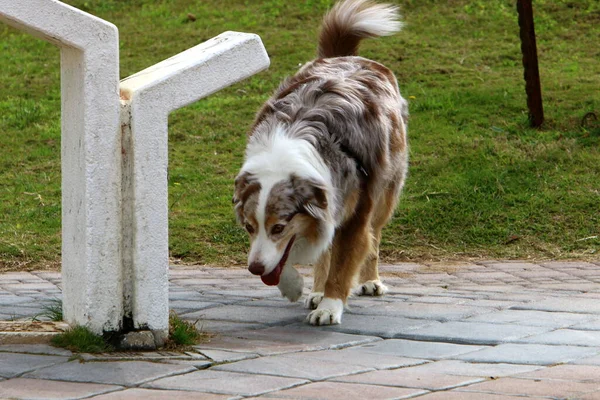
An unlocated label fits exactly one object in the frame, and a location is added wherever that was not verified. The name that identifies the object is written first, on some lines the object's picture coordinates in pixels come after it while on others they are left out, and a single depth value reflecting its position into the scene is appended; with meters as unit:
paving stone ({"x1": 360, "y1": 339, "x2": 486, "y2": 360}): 8.16
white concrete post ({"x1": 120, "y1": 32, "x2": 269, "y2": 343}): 8.15
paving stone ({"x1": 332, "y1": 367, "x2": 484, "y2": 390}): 6.90
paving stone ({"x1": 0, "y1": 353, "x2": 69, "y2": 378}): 7.14
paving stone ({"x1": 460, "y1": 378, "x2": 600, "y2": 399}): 6.55
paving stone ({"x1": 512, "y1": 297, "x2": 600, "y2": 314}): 10.11
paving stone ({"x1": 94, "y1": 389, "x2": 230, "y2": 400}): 6.47
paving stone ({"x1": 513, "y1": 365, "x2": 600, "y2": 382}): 7.05
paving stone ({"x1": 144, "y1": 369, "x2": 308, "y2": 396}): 6.72
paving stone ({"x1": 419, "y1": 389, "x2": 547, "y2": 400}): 6.47
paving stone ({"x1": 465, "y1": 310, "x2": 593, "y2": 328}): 9.42
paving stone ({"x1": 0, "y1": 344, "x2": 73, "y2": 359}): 7.77
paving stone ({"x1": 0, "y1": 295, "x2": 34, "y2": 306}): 10.50
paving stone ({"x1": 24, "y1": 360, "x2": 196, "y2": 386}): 7.00
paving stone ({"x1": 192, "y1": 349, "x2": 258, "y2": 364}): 7.77
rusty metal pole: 18.31
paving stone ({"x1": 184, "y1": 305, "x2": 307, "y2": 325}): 9.92
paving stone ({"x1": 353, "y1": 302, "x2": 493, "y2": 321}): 9.94
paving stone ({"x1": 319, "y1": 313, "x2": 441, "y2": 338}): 9.25
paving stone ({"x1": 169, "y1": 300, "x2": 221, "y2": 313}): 10.52
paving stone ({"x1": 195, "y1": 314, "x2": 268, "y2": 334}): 9.25
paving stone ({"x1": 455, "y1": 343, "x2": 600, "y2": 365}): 7.81
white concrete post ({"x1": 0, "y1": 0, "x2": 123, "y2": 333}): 7.91
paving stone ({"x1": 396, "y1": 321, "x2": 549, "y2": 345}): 8.72
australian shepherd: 9.41
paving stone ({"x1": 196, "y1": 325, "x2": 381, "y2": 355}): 8.38
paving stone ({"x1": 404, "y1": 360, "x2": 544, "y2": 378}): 7.33
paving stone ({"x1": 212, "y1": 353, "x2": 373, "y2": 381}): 7.29
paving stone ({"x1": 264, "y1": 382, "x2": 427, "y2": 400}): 6.54
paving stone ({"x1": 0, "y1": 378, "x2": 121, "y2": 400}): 6.46
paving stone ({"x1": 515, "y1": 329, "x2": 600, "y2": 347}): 8.45
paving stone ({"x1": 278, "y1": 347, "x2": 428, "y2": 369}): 7.74
